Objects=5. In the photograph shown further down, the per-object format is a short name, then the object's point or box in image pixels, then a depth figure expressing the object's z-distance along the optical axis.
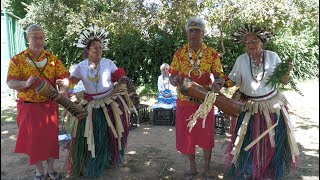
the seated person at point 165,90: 6.85
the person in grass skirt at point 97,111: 3.60
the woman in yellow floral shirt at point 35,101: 3.24
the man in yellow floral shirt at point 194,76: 3.39
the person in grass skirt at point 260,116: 3.25
